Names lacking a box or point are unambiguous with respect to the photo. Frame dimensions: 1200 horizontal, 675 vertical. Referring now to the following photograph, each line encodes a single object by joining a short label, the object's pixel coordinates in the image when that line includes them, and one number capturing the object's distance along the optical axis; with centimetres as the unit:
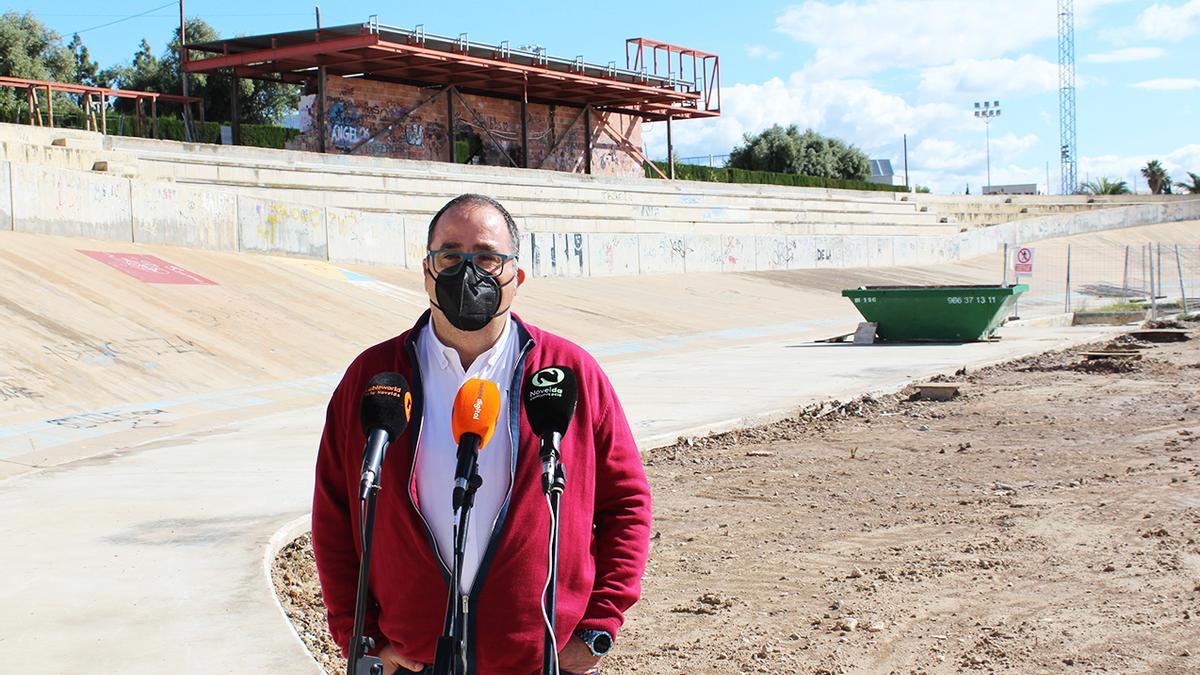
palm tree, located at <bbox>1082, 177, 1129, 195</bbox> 8469
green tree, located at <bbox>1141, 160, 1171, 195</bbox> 9944
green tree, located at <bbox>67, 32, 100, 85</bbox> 6769
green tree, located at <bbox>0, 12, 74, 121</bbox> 5084
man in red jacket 275
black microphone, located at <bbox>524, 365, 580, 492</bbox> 268
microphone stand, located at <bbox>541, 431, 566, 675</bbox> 261
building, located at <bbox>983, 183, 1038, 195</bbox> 10945
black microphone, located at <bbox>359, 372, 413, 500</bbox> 261
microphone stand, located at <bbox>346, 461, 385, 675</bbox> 254
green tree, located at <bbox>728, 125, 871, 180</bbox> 7269
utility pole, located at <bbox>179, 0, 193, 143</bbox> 3872
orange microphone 255
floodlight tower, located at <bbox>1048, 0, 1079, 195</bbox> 8950
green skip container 2275
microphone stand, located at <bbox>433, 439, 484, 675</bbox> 252
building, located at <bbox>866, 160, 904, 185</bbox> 11512
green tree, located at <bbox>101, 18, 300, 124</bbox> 5619
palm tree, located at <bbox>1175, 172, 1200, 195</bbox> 8269
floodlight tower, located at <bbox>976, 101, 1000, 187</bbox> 9669
